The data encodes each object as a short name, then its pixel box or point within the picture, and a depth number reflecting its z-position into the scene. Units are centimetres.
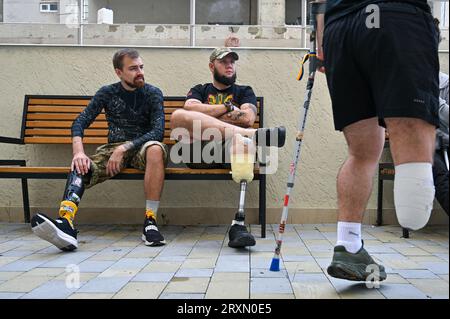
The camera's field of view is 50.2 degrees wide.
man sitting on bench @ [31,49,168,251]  301
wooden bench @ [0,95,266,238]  386
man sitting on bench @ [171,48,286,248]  321
